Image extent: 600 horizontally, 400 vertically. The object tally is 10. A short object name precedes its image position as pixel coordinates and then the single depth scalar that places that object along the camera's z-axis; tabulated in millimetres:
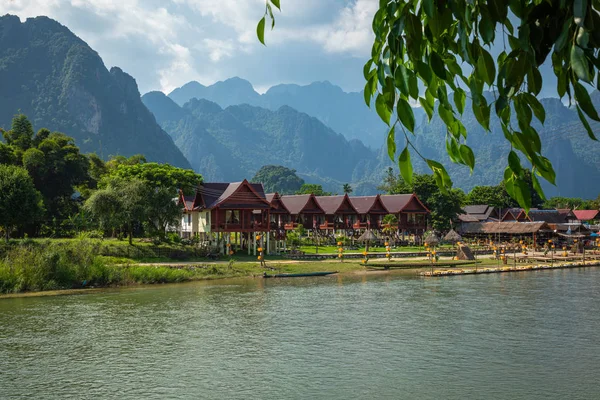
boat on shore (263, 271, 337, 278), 38531
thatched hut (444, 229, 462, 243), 58094
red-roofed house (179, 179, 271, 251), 47938
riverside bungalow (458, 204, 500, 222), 86681
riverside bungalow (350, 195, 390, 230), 71188
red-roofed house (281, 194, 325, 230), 68319
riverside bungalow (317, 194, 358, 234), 69875
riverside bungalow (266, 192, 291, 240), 54188
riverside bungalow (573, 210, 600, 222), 100000
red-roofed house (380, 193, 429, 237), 71688
